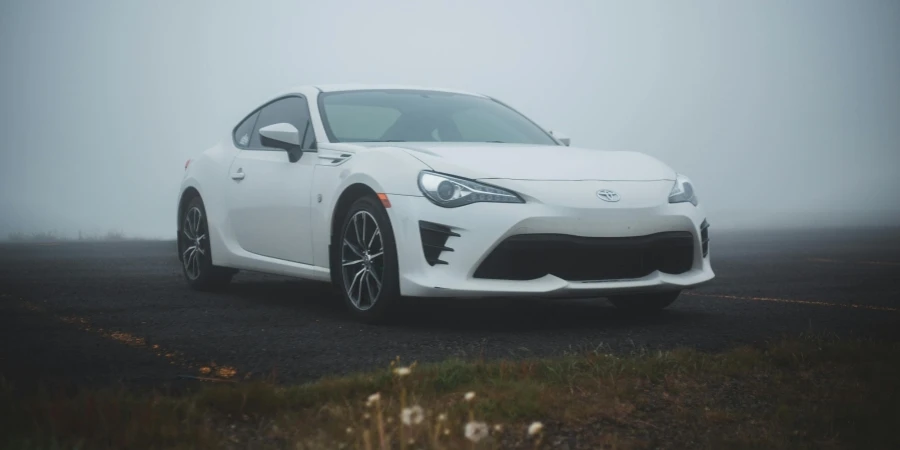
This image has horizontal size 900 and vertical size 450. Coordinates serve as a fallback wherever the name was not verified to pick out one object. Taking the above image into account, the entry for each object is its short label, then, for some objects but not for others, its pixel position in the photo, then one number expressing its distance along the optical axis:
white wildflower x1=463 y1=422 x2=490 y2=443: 2.54
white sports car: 5.73
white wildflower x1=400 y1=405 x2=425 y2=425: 2.64
